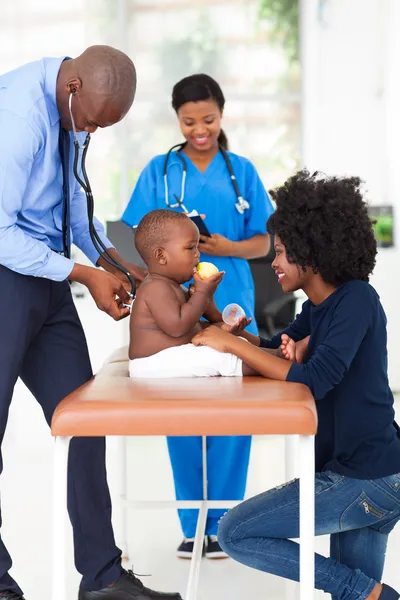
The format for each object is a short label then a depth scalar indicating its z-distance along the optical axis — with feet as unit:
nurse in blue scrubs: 16.61
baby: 12.97
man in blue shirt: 13.18
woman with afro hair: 12.71
